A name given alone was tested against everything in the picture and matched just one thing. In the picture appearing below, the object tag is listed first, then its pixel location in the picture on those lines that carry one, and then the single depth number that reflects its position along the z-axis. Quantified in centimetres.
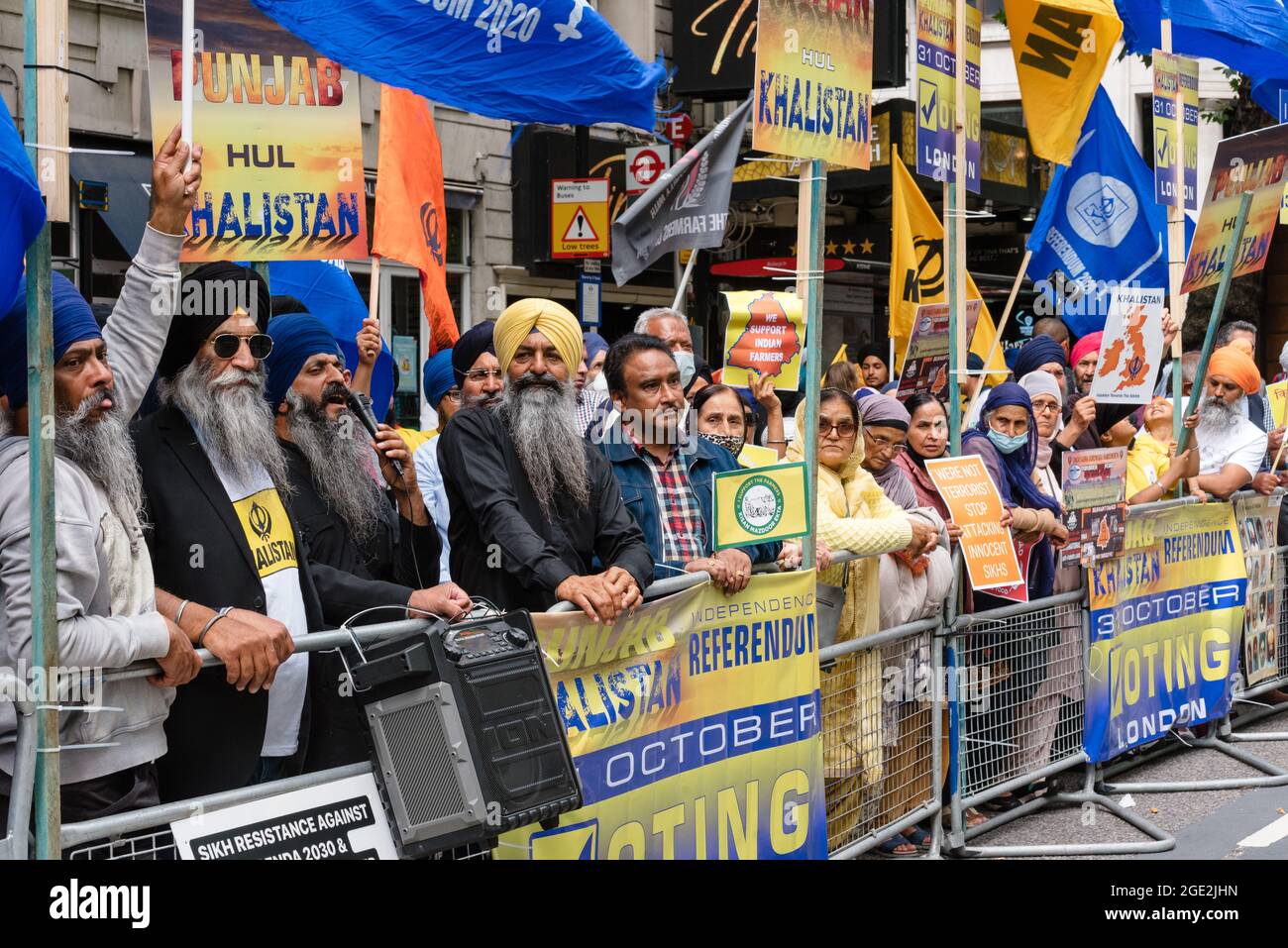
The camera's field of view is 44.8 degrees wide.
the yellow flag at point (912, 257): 847
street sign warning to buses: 1631
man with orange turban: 880
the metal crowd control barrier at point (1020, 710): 647
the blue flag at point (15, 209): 314
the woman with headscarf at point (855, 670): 583
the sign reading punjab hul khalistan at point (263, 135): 477
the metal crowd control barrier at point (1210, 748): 754
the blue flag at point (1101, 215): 986
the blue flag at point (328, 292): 730
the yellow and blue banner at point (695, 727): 447
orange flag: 697
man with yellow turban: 451
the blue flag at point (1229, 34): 956
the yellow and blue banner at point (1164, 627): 741
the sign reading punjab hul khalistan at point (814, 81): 523
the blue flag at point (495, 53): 466
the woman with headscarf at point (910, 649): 618
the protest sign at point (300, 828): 344
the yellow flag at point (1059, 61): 862
